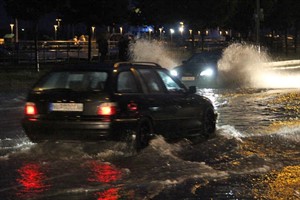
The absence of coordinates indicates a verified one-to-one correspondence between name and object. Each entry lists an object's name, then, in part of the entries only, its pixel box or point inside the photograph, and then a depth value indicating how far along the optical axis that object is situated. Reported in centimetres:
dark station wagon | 1803
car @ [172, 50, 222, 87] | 4684
